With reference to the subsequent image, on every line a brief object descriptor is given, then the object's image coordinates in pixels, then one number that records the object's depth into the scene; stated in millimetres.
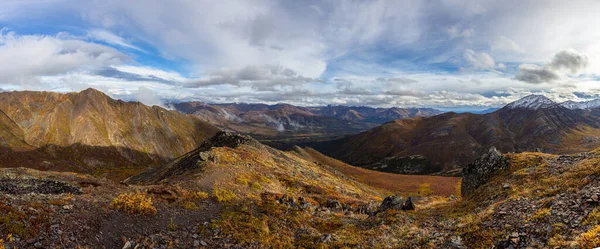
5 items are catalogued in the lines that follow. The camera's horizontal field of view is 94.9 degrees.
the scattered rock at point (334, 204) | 35072
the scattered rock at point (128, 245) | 14541
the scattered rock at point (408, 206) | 30828
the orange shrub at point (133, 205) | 18406
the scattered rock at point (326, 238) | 19422
